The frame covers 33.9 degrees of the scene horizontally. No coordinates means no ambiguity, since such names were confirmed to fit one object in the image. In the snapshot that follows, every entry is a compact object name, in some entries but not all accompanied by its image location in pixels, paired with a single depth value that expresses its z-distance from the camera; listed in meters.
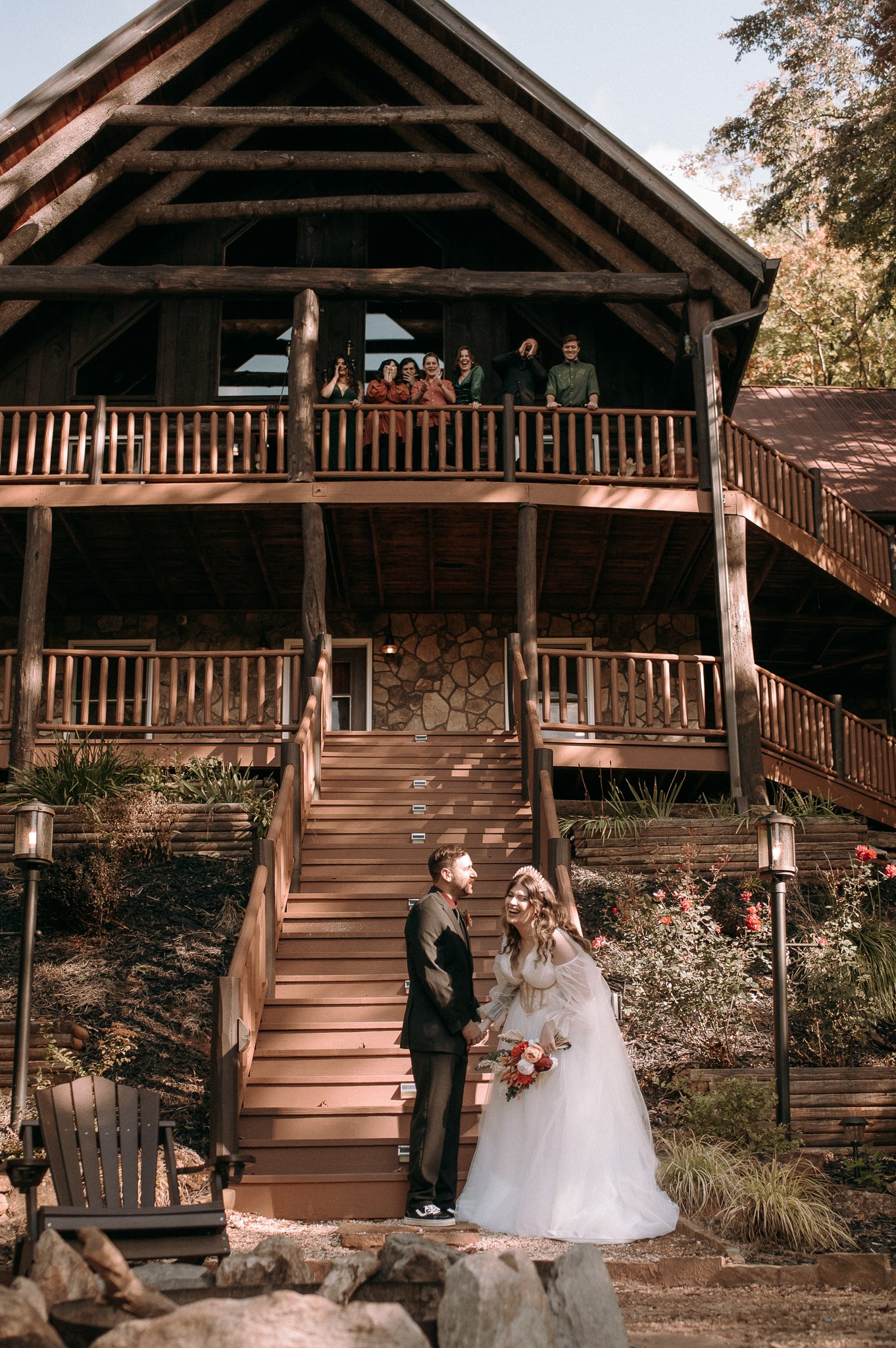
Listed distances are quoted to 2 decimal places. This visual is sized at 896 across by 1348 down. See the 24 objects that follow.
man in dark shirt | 15.73
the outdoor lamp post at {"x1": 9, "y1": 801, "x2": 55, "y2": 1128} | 8.38
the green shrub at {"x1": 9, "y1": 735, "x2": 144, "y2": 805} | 13.24
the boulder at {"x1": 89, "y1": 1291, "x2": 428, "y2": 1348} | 3.72
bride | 6.54
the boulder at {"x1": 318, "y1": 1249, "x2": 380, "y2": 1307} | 4.30
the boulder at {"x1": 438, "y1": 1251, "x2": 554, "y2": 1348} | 4.01
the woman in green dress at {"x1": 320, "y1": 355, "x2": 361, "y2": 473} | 15.68
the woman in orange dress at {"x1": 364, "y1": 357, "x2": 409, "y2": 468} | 15.61
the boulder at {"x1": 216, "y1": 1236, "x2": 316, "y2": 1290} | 4.59
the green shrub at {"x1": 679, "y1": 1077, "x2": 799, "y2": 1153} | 7.80
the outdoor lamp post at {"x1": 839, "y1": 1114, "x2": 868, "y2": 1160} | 8.00
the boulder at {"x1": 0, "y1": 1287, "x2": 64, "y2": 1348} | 3.70
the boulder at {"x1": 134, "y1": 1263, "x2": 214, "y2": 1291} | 4.74
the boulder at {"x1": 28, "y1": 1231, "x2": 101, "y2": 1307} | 4.39
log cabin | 14.38
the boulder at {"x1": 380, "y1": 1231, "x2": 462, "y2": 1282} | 4.59
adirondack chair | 5.22
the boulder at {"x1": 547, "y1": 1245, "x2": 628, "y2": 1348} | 4.16
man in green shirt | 15.71
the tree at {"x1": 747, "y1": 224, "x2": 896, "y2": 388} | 30.91
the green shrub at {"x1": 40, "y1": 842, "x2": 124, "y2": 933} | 11.45
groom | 6.76
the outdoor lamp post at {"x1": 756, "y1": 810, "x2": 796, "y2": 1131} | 8.14
